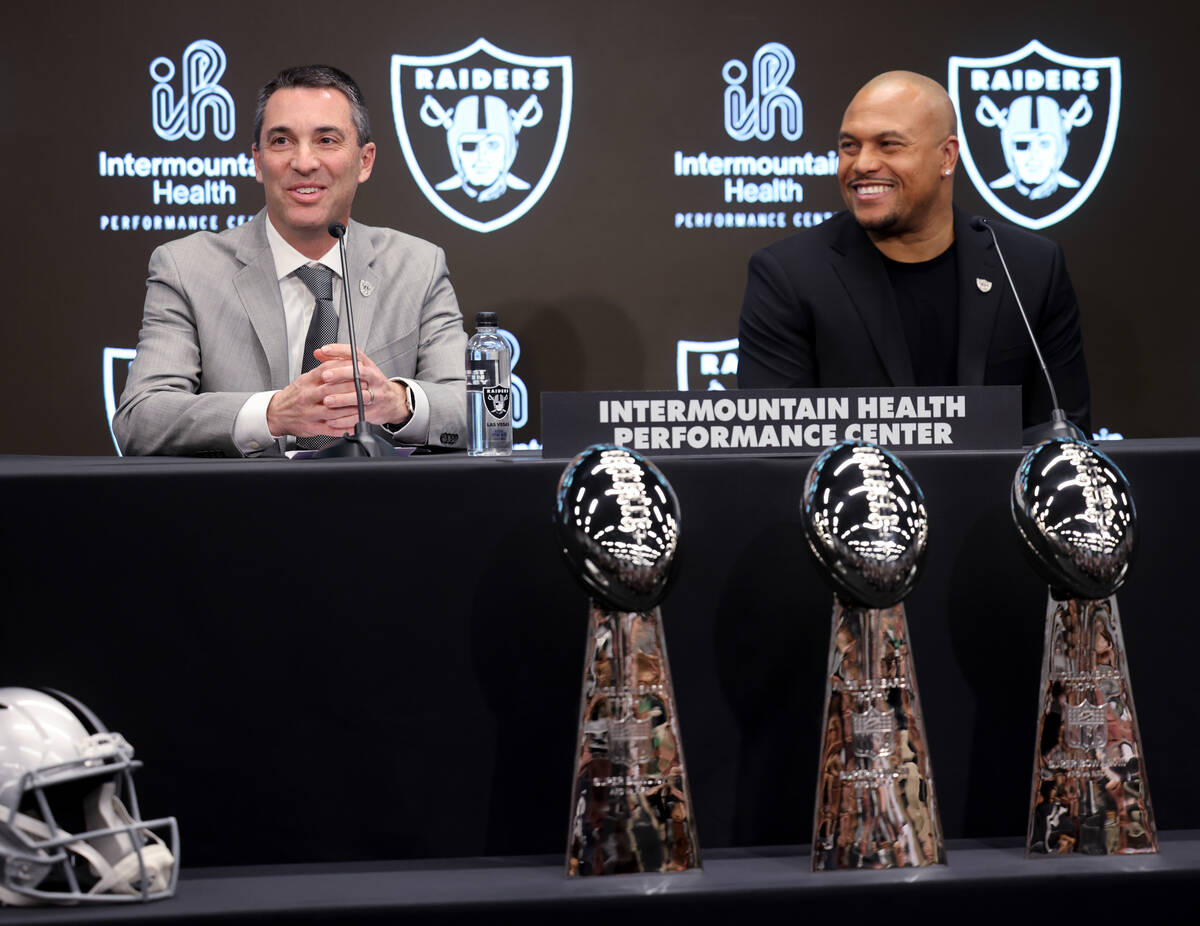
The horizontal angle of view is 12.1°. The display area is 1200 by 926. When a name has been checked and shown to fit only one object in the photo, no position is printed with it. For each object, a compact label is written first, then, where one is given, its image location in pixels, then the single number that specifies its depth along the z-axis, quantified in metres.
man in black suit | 9.79
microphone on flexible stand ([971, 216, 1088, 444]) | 7.77
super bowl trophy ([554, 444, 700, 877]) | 7.32
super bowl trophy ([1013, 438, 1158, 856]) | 7.39
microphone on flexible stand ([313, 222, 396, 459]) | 7.90
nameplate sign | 7.60
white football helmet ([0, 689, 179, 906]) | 7.21
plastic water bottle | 8.17
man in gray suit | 8.77
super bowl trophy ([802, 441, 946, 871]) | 7.34
